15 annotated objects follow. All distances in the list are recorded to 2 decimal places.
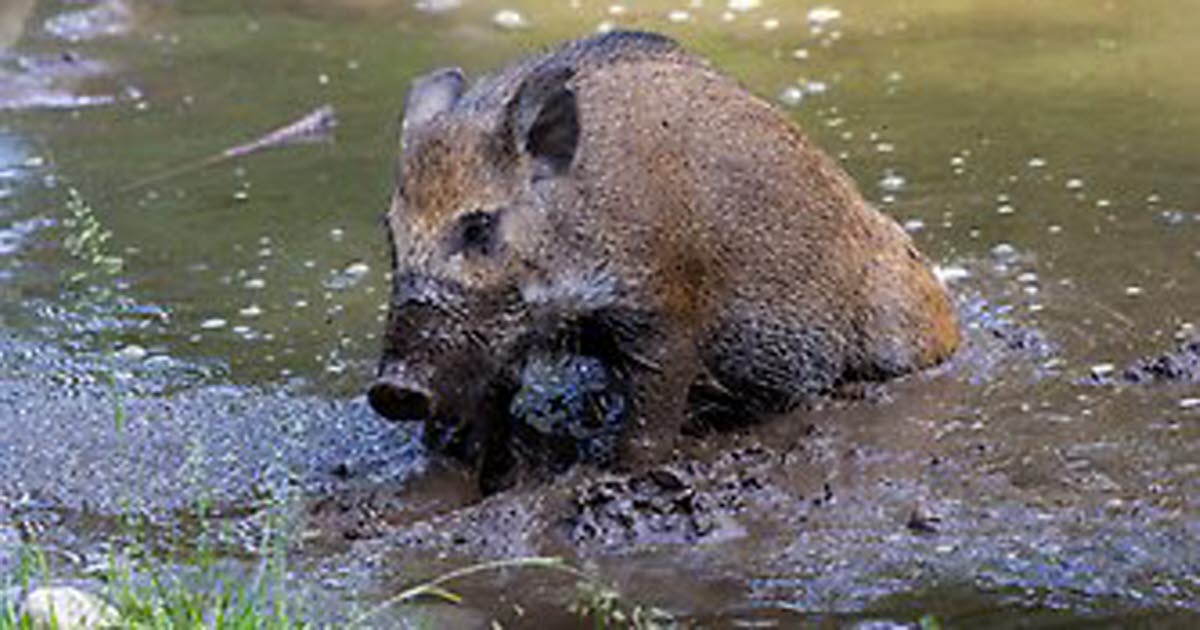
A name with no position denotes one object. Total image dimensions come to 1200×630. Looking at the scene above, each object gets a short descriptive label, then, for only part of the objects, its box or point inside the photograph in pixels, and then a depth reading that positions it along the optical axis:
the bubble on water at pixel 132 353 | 16.09
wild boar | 12.18
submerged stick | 21.53
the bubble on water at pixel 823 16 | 25.64
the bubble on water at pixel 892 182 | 19.03
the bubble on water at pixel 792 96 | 22.06
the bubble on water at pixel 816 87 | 22.45
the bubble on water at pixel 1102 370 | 14.29
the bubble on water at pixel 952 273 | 16.69
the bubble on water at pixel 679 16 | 26.25
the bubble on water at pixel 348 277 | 17.58
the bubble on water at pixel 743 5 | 26.58
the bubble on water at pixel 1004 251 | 17.08
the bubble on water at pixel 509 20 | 26.44
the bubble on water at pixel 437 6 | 27.64
